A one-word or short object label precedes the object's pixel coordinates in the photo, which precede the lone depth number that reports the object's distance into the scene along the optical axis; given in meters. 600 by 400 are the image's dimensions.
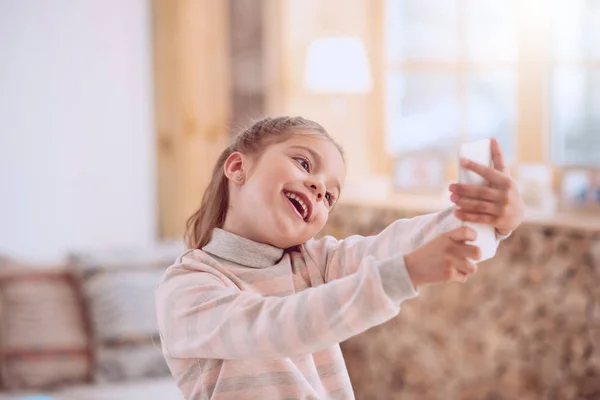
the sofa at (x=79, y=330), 2.94
